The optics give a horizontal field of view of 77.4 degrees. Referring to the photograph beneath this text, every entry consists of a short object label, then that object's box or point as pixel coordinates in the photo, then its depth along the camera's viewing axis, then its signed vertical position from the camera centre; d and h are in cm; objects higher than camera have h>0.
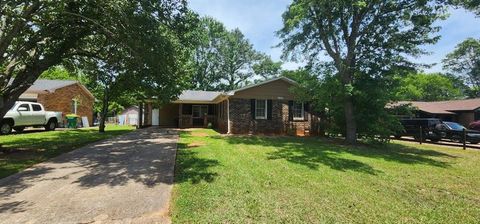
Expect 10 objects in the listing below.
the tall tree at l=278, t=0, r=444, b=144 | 1524 +471
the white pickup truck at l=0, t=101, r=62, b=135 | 1777 +17
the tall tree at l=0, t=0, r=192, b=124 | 964 +331
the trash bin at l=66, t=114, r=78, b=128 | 2608 +0
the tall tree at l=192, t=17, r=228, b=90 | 5162 +1122
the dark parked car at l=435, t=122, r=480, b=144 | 1765 -58
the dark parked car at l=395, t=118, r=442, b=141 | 1959 -33
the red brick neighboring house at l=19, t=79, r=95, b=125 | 2570 +225
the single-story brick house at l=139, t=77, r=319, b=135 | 2064 +78
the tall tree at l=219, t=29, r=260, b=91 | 5262 +1146
